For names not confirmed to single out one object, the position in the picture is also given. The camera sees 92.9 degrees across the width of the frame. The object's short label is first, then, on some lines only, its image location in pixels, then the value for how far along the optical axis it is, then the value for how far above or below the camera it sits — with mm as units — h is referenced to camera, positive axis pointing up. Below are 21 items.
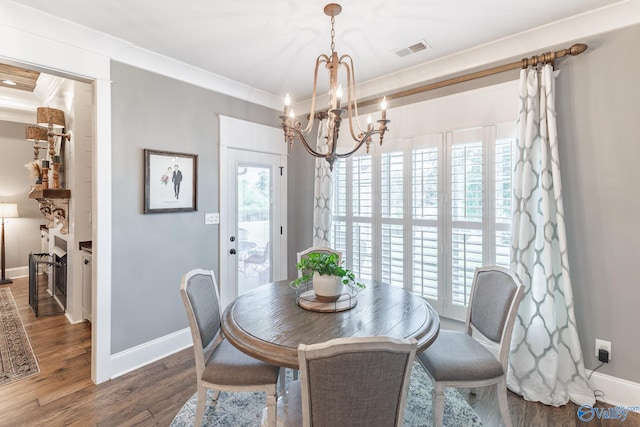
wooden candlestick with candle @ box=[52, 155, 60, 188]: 3619 +452
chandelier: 1678 +528
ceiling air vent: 2422 +1335
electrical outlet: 2070 -917
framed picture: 2631 +276
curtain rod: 2104 +1123
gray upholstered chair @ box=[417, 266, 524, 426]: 1651 -824
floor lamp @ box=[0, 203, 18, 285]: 4714 -2
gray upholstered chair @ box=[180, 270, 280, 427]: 1598 -842
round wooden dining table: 1394 -584
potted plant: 1799 -381
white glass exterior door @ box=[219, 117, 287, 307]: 3221 +44
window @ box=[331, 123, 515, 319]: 2482 +5
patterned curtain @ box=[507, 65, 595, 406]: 2092 -390
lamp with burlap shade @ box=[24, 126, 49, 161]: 3865 +991
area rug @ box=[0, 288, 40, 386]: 2426 -1267
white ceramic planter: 1814 -453
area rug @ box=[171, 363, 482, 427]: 1918 -1320
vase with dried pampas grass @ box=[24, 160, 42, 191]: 3883 +534
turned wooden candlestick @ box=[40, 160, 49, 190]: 3729 +432
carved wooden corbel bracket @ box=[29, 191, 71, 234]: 3428 +91
